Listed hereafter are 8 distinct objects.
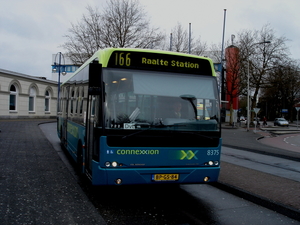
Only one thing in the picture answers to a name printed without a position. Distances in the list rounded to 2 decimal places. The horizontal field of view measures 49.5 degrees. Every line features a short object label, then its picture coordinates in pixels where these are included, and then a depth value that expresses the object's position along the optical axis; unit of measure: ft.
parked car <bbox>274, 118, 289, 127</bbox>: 192.34
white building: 115.75
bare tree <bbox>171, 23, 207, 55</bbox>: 122.11
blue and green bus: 18.45
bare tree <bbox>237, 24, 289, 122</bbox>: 156.76
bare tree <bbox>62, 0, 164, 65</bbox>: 101.86
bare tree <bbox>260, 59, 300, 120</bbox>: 157.28
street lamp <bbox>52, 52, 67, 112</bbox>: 106.29
